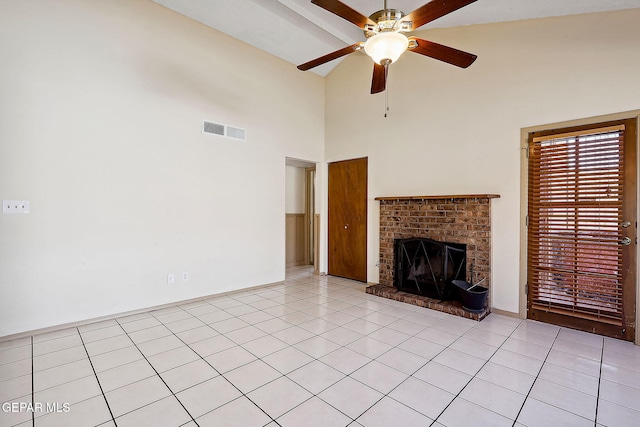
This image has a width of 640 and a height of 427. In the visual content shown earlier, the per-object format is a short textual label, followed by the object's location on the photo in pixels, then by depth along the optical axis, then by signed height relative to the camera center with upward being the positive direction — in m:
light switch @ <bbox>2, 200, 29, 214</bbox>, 2.78 +0.03
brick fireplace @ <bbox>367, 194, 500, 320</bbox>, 3.63 -0.26
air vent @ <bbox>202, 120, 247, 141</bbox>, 4.05 +1.10
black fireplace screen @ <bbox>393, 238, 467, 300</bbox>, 3.89 -0.77
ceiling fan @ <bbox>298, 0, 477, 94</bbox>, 2.01 +1.30
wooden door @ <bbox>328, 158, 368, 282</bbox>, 5.07 -0.17
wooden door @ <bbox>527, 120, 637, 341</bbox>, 2.85 -0.19
